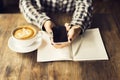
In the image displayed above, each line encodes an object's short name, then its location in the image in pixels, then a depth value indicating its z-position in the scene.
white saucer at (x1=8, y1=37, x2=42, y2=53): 1.01
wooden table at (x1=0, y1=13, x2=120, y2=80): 0.89
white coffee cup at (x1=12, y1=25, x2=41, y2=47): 0.99
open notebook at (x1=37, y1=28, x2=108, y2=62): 0.97
